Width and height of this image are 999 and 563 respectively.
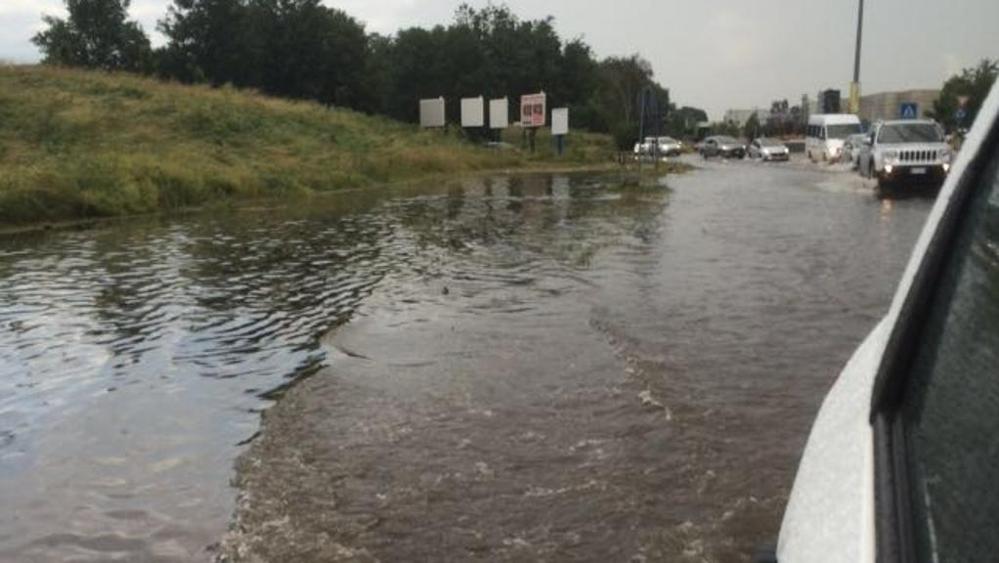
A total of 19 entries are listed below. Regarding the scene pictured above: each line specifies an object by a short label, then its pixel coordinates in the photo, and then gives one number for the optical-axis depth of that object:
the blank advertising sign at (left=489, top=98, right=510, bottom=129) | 50.78
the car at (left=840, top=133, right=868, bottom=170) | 30.74
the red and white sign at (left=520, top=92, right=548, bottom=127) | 47.97
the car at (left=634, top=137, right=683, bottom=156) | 53.84
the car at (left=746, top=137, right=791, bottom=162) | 45.25
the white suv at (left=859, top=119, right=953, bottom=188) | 20.77
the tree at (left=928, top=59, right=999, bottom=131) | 46.69
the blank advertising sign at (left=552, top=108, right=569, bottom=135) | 47.91
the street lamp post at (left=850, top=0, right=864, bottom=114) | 39.47
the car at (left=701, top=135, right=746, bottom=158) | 53.99
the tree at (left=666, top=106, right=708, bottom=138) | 109.49
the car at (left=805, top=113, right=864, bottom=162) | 36.97
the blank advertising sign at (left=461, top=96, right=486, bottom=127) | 51.03
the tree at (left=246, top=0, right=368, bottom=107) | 63.09
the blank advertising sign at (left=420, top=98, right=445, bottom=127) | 53.28
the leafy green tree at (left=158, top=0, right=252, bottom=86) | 64.25
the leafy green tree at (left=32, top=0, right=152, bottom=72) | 70.12
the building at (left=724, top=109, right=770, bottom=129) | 117.99
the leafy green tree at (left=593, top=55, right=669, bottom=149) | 91.59
